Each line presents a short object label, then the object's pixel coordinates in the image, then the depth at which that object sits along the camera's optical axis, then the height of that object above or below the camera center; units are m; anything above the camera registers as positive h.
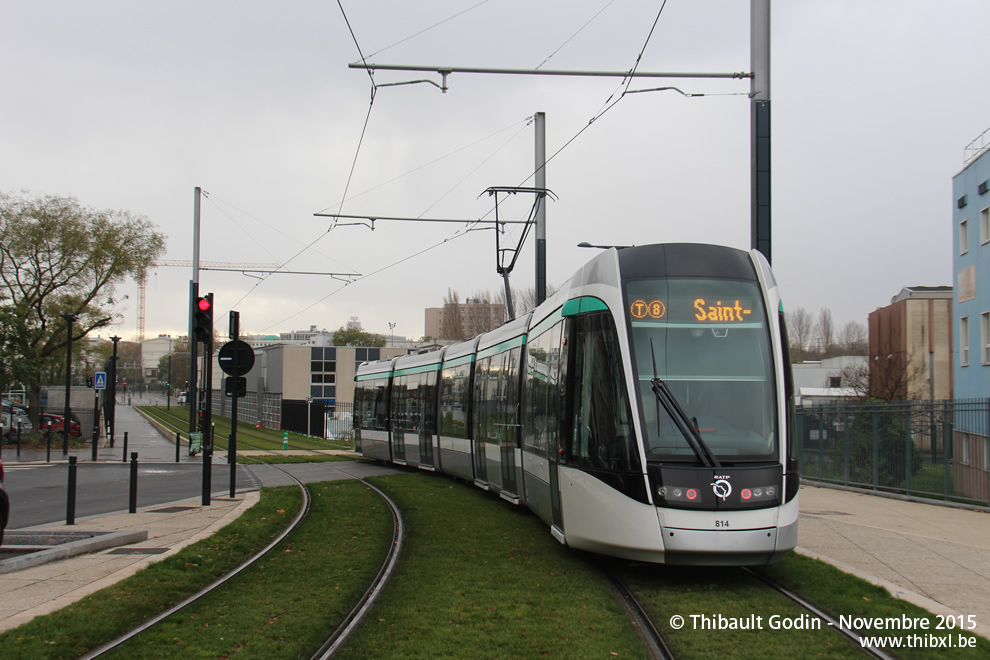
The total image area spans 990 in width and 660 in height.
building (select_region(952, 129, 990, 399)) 27.72 +3.46
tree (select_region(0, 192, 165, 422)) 34.69 +4.46
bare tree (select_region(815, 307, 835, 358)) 98.69 +5.19
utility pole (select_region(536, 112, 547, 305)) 18.62 +3.64
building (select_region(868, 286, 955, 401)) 48.41 +2.40
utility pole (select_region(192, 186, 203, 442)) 29.03 +2.69
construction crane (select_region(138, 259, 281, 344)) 153.15 +11.84
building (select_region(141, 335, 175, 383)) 185.75 +3.07
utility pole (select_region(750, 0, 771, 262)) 11.20 +3.36
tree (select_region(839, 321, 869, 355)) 96.06 +4.65
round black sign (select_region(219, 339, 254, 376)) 15.52 +0.30
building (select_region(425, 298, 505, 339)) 87.31 +6.44
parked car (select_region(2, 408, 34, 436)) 34.47 -2.16
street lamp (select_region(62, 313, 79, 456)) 29.08 -0.41
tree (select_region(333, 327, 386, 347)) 121.38 +5.17
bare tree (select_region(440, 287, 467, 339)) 94.46 +6.31
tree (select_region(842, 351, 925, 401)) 37.81 +0.03
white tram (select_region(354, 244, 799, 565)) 7.67 -0.33
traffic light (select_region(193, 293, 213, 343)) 14.38 +0.91
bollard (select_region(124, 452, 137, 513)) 13.24 -1.76
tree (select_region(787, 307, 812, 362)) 96.06 +5.41
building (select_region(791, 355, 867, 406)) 55.45 +0.17
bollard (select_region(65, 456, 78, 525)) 11.98 -1.87
